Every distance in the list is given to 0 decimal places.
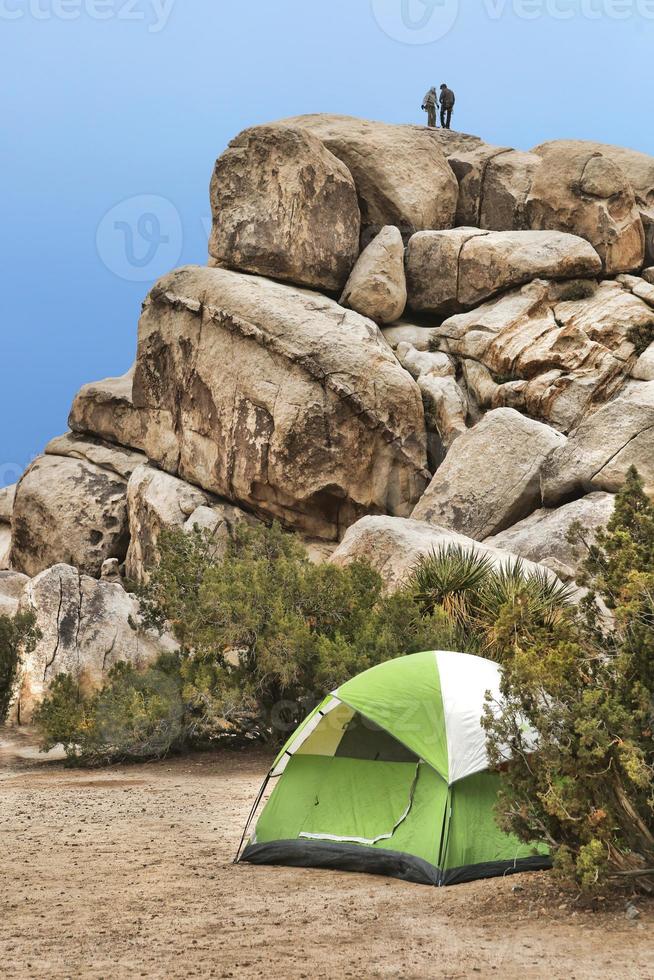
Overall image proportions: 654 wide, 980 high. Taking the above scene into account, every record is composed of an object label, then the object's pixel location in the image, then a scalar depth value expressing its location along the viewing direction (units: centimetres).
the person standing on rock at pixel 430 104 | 4194
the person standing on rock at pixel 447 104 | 4166
